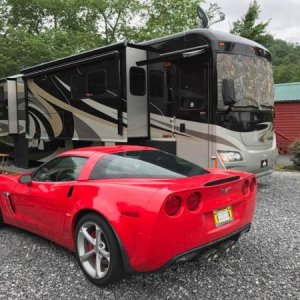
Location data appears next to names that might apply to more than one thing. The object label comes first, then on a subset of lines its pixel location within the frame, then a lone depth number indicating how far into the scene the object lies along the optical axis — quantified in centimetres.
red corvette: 267
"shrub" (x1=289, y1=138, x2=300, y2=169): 952
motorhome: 573
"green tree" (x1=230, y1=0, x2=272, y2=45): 1804
